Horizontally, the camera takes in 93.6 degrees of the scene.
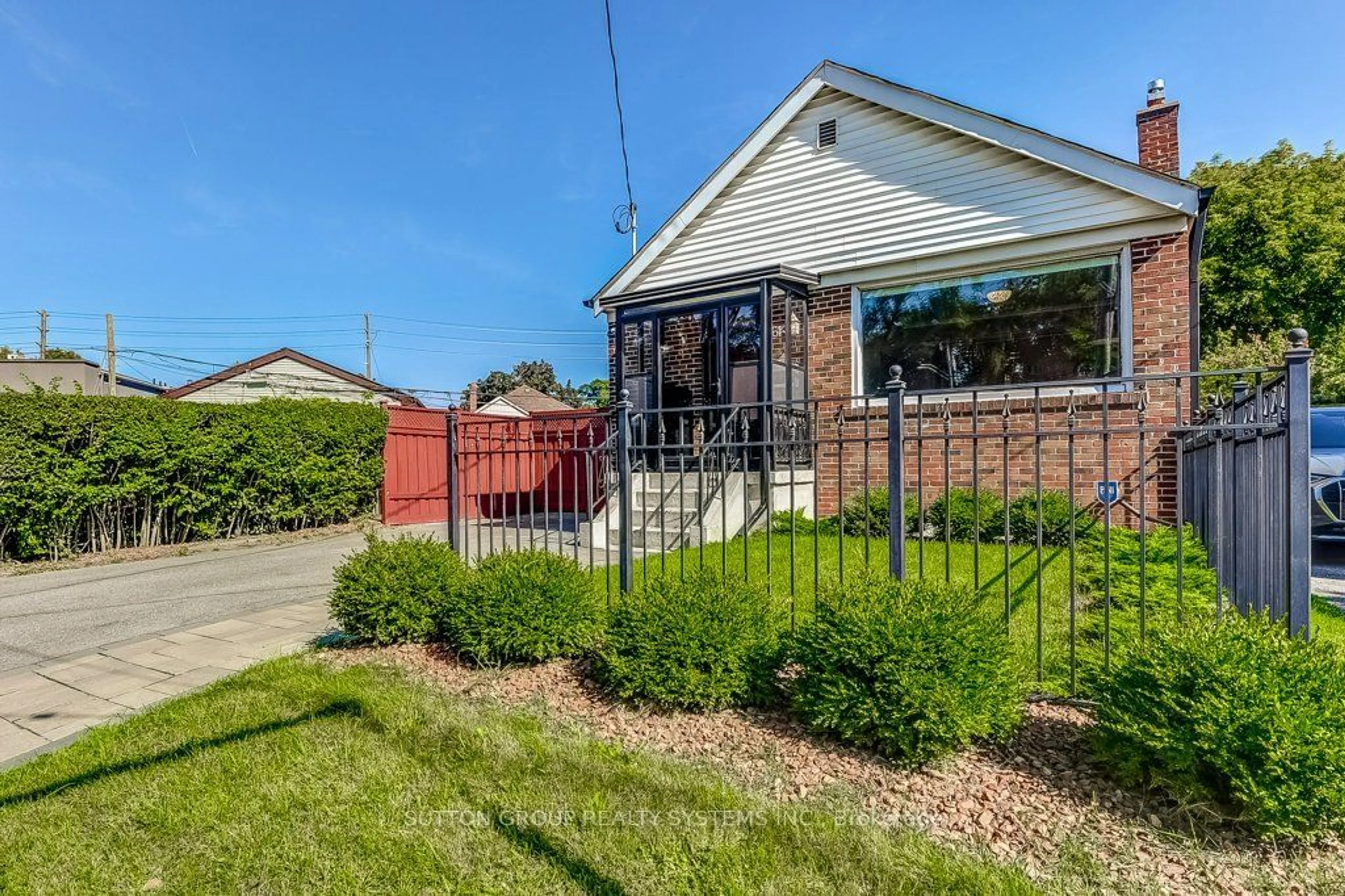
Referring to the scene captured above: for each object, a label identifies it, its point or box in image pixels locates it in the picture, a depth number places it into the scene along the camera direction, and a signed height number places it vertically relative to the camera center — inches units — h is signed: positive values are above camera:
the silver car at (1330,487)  299.7 -26.7
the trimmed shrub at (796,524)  303.3 -42.8
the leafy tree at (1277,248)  648.4 +194.1
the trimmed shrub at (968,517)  272.4 -35.6
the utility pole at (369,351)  1552.7 +228.6
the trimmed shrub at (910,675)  99.7 -39.3
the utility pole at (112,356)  916.8 +135.5
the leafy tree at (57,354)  1166.3 +181.0
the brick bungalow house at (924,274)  279.6 +83.1
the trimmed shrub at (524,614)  147.6 -41.1
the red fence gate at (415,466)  460.4 -17.8
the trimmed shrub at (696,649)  122.6 -41.7
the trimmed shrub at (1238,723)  76.0 -37.8
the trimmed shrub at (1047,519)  251.1 -34.5
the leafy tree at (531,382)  2306.8 +223.2
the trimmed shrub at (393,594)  165.0 -39.5
